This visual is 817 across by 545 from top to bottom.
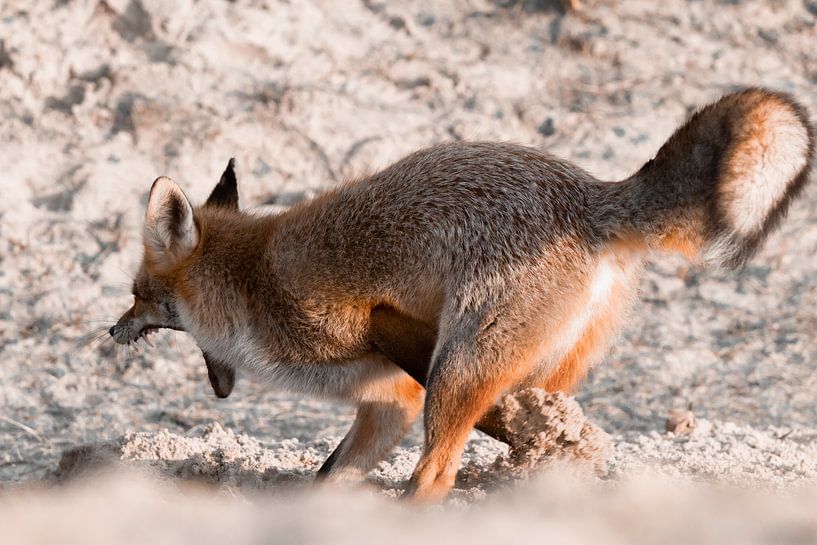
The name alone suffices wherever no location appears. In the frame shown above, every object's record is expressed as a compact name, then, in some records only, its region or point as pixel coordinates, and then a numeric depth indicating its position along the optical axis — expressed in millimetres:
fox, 9422
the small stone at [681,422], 13320
